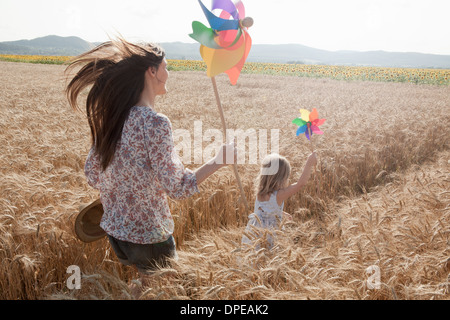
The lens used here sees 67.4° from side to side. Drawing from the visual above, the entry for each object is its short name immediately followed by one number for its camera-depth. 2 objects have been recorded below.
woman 1.73
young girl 2.67
